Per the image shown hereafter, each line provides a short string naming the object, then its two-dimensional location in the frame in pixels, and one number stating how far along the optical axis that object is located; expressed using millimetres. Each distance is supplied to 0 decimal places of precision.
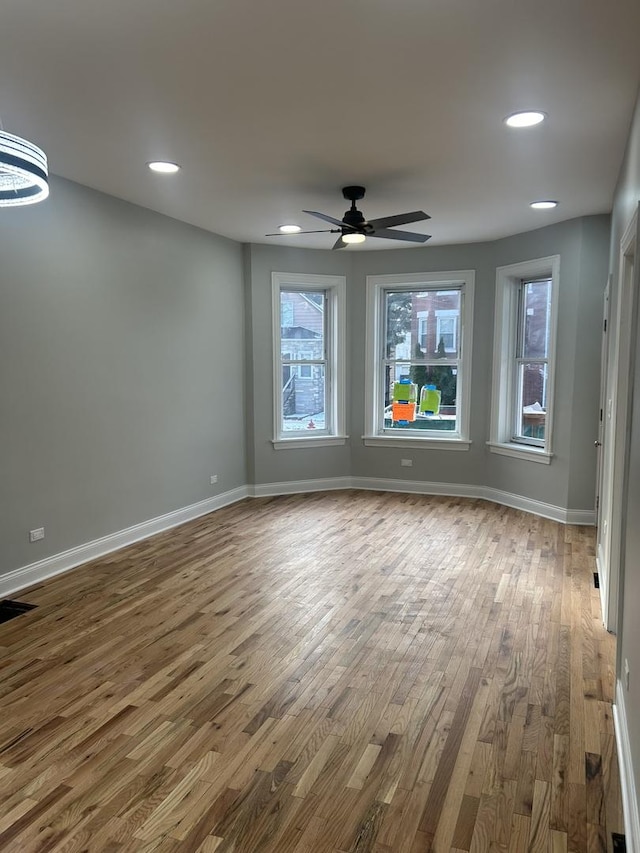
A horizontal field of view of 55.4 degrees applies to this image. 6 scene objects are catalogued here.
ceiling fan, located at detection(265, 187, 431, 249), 3960
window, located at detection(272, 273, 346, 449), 6766
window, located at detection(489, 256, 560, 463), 5973
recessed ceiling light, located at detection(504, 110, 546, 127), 3016
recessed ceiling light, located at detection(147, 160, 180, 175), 3801
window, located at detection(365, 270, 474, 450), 6699
